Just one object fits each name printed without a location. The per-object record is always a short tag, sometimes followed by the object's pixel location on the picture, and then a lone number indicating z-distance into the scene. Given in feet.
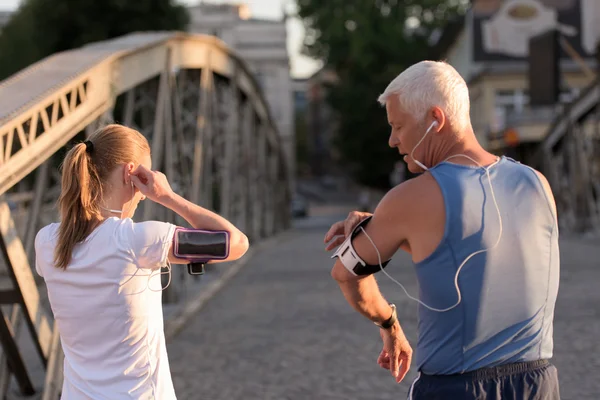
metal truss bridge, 21.33
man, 9.82
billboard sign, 183.52
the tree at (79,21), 114.32
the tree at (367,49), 171.73
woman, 10.67
